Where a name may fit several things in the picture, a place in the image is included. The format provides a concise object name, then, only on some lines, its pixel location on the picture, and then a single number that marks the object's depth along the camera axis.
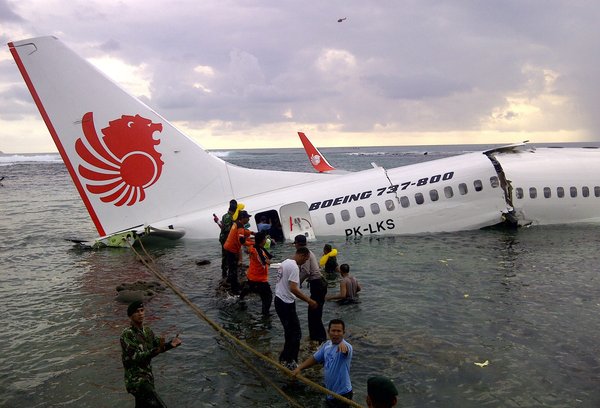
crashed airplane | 17.12
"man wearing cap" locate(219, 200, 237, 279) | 14.09
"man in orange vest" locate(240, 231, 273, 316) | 10.83
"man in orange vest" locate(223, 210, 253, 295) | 12.53
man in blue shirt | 6.54
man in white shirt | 8.75
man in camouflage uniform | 6.30
